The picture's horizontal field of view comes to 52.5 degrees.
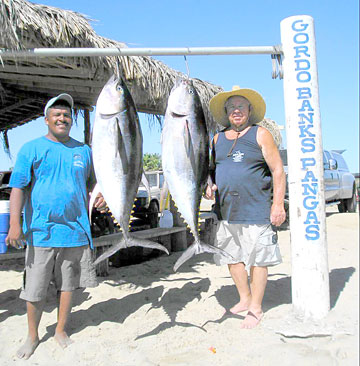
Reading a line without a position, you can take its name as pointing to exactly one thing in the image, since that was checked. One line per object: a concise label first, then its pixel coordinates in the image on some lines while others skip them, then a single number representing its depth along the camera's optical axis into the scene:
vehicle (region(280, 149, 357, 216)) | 10.68
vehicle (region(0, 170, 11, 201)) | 6.20
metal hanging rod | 3.11
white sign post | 3.13
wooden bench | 5.03
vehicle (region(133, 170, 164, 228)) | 8.07
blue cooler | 3.39
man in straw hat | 3.22
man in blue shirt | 2.90
